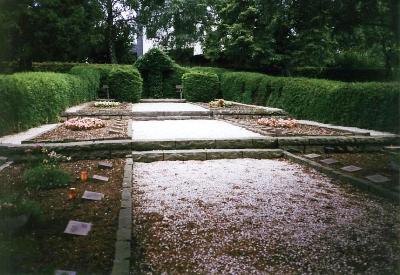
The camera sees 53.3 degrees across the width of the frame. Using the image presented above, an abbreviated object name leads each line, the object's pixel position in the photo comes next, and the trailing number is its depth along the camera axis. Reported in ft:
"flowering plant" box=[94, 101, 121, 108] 52.80
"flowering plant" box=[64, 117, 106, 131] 32.78
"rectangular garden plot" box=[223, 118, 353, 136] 29.81
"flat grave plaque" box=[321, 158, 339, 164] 23.21
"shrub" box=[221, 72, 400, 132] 32.24
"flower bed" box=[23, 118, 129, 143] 26.26
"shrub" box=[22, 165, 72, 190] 16.98
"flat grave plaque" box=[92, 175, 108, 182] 18.65
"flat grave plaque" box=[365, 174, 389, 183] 18.42
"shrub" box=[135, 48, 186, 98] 77.61
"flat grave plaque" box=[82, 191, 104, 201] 15.53
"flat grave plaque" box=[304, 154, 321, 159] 24.98
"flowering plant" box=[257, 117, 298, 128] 34.89
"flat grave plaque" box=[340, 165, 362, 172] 21.15
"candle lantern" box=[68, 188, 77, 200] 15.55
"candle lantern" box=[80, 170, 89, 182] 18.53
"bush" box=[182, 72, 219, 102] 66.08
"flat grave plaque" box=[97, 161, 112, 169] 21.57
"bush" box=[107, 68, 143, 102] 64.13
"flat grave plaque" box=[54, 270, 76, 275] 8.82
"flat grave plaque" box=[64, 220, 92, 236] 11.92
